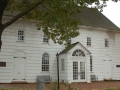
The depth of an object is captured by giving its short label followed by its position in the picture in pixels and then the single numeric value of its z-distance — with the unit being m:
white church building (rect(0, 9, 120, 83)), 26.98
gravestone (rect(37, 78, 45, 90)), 11.00
